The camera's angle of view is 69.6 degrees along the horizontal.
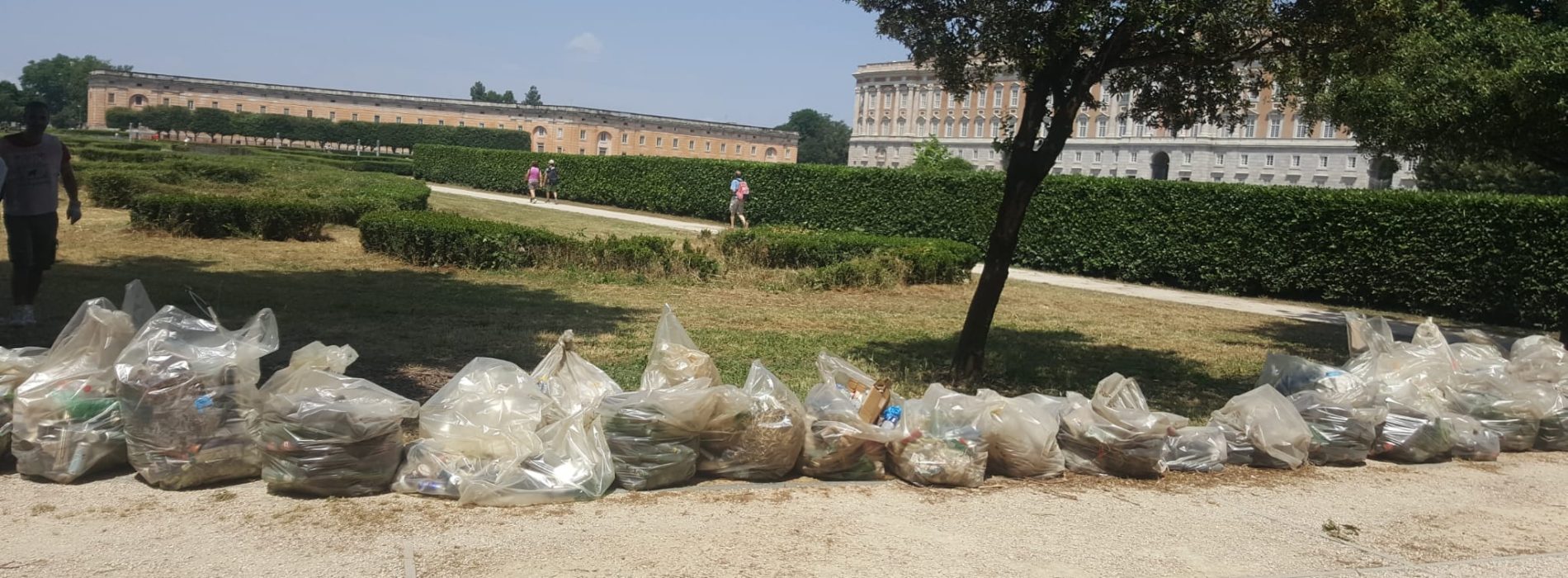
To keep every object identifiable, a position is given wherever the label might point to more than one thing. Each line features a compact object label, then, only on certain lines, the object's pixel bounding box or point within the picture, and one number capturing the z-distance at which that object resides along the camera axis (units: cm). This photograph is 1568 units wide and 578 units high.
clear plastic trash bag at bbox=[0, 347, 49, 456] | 487
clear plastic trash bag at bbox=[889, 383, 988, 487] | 562
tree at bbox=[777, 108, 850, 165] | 14012
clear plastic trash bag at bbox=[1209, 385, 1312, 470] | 641
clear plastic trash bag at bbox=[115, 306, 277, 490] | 477
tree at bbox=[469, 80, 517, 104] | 15388
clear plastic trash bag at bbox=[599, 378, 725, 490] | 520
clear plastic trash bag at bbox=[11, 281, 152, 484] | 477
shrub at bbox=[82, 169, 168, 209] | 1870
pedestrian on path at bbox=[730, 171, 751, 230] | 2816
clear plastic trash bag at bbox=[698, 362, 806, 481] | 541
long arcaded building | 9000
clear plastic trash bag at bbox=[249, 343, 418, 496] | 475
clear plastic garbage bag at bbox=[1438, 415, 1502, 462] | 699
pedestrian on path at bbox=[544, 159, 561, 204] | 3691
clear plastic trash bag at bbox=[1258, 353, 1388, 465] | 664
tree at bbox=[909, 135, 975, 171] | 4379
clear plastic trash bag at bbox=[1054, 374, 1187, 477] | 599
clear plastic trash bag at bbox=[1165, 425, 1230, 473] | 624
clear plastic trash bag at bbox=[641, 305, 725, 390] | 581
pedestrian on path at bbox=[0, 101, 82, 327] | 749
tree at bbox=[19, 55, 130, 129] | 10800
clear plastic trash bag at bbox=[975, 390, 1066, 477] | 580
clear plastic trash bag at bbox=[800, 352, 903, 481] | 558
